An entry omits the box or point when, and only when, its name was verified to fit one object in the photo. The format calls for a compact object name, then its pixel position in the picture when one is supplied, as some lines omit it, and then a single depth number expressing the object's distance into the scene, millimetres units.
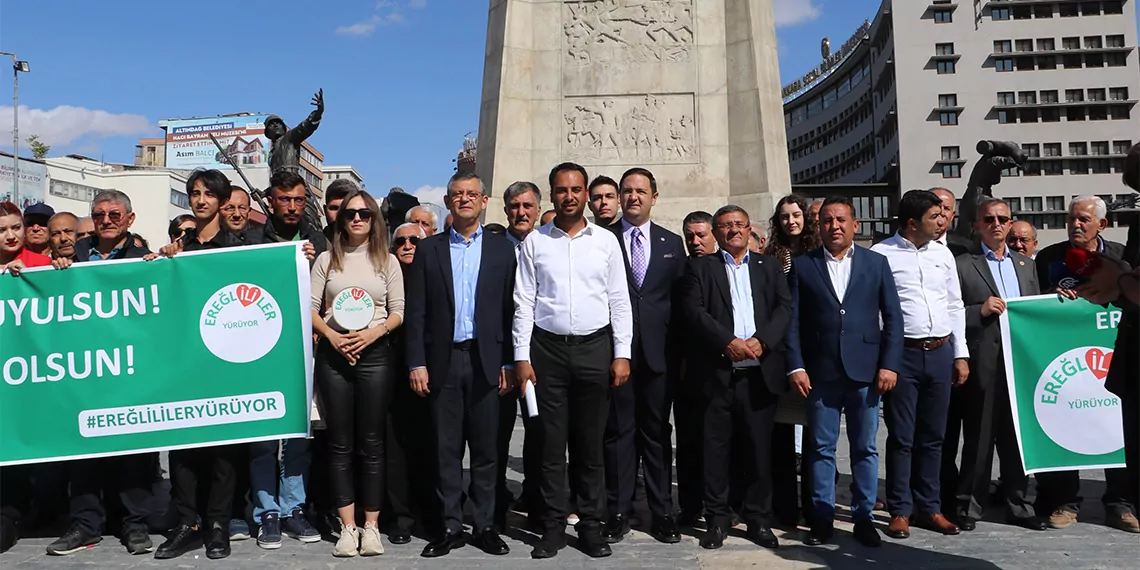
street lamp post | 44281
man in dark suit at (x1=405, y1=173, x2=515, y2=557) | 5117
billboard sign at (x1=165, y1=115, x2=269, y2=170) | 88875
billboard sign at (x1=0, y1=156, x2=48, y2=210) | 64312
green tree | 78438
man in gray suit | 5730
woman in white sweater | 5117
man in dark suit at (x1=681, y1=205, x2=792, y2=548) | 5270
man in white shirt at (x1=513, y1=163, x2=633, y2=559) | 5070
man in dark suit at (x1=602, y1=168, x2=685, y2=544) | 5348
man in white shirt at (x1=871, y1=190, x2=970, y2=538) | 5422
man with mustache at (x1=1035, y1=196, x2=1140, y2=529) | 5570
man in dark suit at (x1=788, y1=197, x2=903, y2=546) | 5207
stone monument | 10281
